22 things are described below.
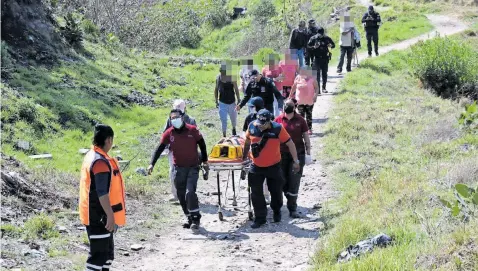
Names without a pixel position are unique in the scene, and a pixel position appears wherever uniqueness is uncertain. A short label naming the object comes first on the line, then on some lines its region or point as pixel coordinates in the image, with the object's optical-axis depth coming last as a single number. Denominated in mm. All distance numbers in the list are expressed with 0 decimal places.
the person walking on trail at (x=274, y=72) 13349
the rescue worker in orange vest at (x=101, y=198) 6254
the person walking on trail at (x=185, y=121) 9591
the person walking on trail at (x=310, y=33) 17600
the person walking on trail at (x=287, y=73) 13539
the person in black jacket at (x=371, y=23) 22734
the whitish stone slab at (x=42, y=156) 12053
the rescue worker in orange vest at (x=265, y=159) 8930
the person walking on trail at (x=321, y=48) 16828
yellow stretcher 9250
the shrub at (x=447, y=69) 20734
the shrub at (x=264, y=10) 38500
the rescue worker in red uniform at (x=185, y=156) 8961
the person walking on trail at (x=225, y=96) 12594
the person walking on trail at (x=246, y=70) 12836
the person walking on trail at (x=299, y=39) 17688
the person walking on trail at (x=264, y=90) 11417
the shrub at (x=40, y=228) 8070
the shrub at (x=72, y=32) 19516
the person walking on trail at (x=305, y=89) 12828
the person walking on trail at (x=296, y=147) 9562
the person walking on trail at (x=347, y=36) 20531
